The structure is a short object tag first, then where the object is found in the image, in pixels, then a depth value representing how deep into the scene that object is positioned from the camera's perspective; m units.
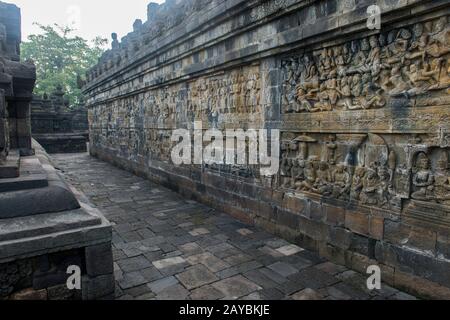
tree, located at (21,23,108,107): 31.12
